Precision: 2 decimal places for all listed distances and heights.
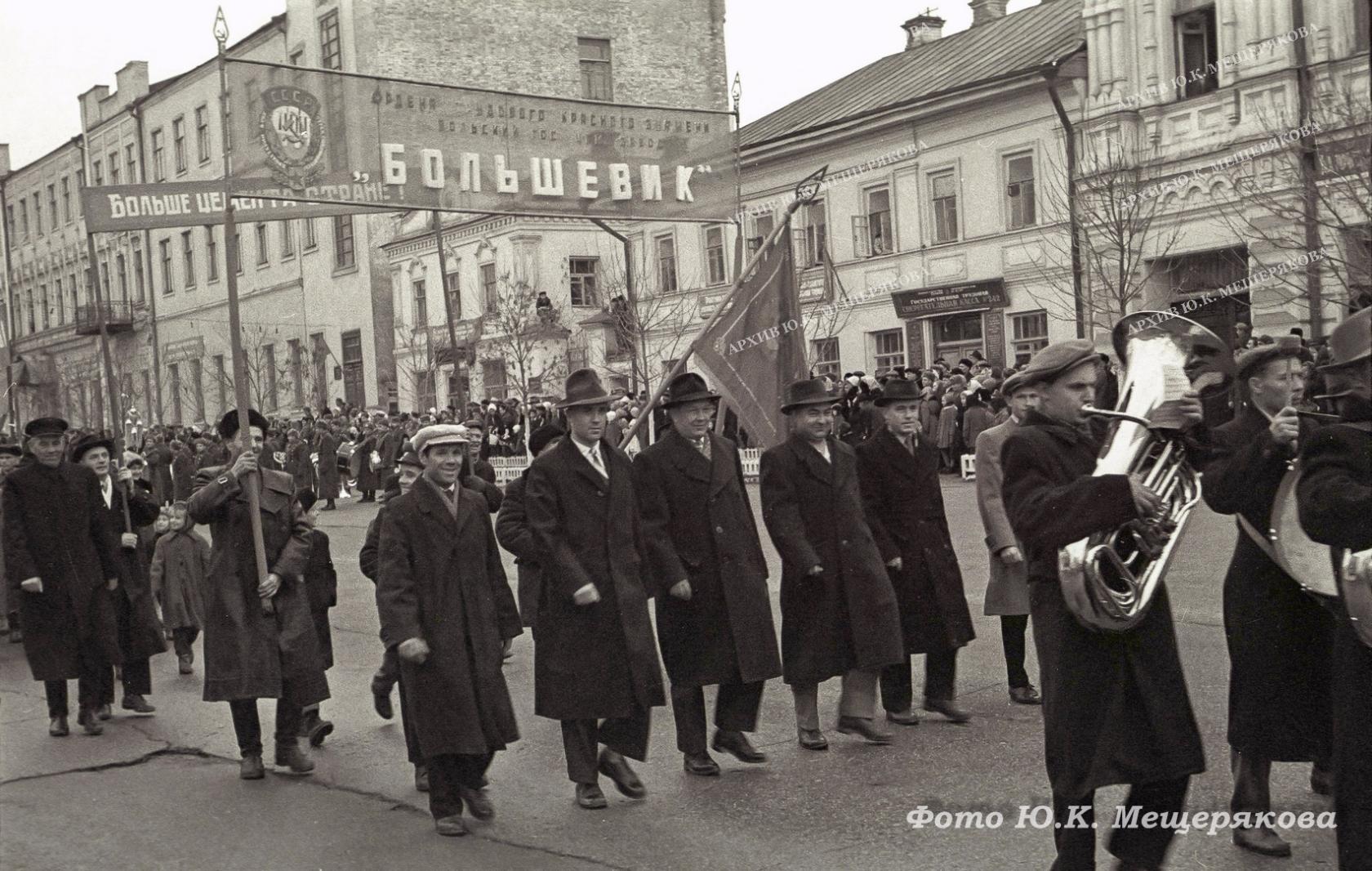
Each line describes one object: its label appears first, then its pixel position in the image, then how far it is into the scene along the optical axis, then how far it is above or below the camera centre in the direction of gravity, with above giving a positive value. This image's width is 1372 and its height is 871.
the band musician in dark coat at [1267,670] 5.37 -1.14
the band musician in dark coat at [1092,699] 4.50 -1.01
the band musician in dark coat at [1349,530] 4.04 -0.51
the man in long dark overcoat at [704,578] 7.20 -0.96
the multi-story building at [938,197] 30.88 +3.43
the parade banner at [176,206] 7.93 +1.00
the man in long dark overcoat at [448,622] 6.41 -0.97
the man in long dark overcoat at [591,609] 6.67 -0.98
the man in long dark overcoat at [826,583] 7.47 -1.04
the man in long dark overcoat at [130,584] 9.45 -1.06
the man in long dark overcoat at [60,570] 8.99 -0.91
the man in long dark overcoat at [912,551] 7.89 -0.96
